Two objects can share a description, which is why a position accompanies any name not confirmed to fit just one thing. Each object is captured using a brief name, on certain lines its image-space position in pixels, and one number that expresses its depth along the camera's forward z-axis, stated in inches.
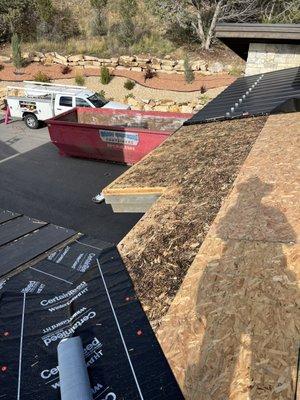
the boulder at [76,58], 1075.2
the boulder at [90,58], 1062.8
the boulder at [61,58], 1090.9
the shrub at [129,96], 917.2
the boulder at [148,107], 860.0
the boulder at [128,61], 1033.7
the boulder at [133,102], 877.3
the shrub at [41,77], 995.9
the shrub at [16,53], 1055.6
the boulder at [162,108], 845.2
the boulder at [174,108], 830.3
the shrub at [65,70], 1062.4
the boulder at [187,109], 825.8
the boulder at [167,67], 1009.7
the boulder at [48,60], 1115.3
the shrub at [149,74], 984.3
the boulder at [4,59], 1152.9
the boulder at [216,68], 982.1
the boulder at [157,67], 1019.3
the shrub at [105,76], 978.7
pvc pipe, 130.8
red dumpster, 550.9
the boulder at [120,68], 1034.7
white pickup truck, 723.4
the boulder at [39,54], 1132.5
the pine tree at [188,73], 948.6
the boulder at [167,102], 866.5
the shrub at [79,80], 999.6
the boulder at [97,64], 1059.3
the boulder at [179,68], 1000.2
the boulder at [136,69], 1021.8
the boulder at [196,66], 990.4
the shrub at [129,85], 951.0
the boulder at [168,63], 1012.2
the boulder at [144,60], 1026.0
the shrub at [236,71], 946.1
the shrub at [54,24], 1204.5
